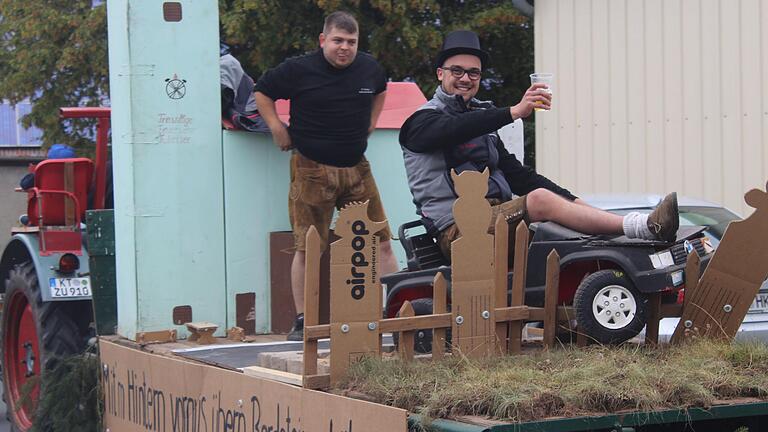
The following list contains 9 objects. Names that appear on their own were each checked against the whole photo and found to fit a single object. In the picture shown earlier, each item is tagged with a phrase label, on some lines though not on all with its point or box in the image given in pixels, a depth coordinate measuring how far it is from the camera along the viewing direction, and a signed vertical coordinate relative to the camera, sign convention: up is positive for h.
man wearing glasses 10.49 +0.05
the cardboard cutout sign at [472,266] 9.57 -0.39
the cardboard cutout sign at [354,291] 9.15 -0.45
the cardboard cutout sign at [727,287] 10.05 -0.51
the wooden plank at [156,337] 13.38 -0.88
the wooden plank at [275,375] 9.62 -0.81
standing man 13.47 +0.22
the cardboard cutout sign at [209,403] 8.75 -0.95
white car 16.30 -0.41
